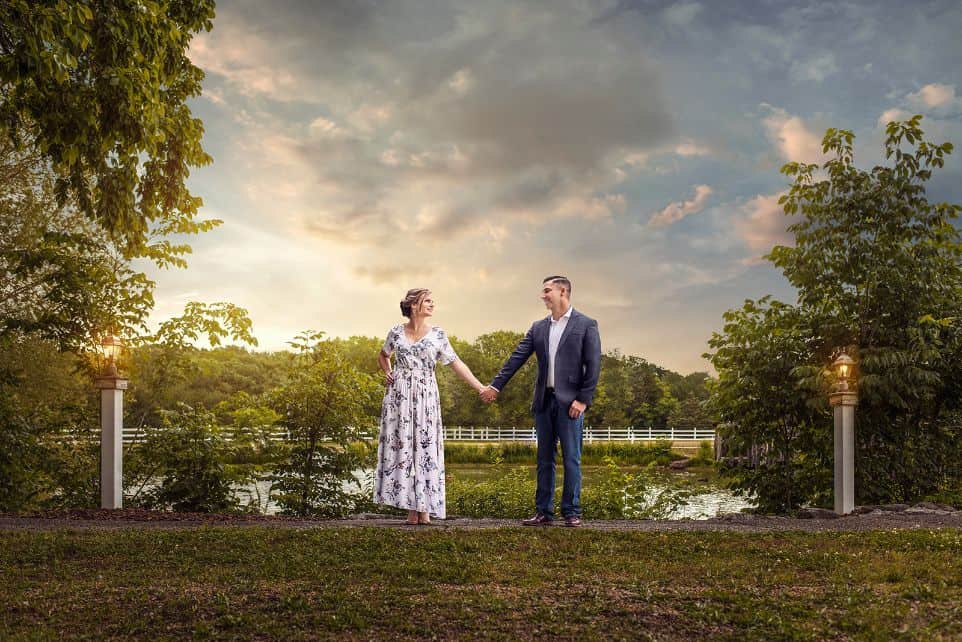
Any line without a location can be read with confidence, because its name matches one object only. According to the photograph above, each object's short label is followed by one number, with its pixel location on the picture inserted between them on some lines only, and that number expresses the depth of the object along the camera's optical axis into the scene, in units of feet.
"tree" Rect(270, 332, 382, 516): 29.25
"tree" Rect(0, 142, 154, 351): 31.53
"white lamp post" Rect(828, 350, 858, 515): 28.73
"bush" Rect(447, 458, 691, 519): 28.68
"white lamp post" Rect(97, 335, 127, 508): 28.53
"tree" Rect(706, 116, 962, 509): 31.50
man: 20.76
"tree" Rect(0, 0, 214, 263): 21.39
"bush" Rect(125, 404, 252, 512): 29.27
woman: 22.21
